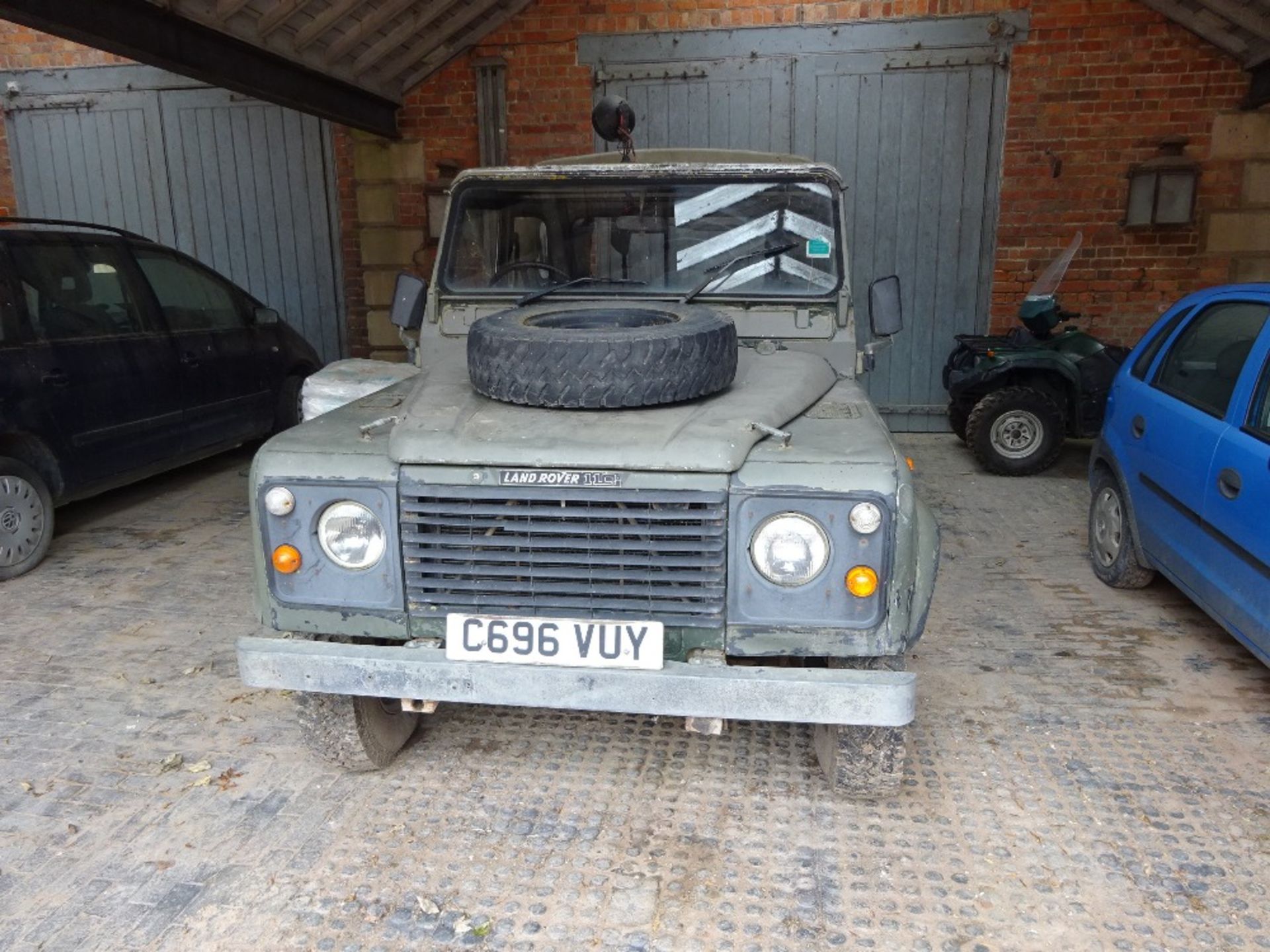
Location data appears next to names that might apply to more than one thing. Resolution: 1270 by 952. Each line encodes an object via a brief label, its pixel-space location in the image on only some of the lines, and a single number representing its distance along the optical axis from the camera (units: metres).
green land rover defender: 2.38
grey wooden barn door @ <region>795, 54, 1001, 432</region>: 7.94
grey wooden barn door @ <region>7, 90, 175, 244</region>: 9.42
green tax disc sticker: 3.80
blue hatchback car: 3.44
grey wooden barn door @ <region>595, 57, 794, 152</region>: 8.20
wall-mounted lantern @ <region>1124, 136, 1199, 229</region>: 7.61
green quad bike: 7.00
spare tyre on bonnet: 2.71
